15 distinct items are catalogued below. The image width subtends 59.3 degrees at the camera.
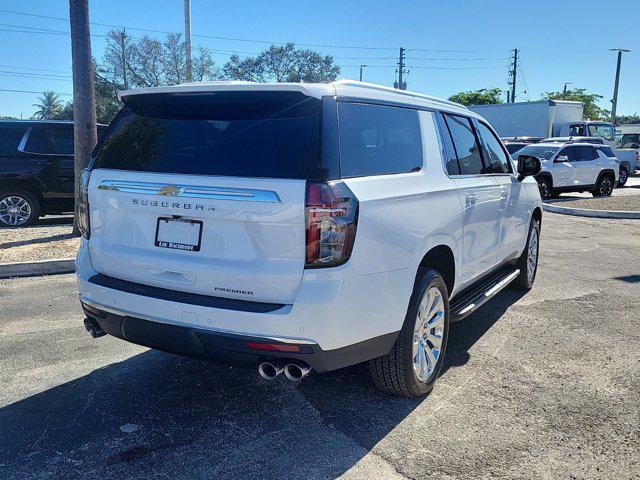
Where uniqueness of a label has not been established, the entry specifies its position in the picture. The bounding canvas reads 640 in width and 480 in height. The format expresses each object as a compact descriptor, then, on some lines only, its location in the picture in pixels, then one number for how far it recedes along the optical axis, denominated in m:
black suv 9.61
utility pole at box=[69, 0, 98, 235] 8.35
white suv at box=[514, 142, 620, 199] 17.02
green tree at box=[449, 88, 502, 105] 64.71
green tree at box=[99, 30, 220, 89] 45.22
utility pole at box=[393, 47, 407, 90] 65.69
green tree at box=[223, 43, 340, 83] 48.53
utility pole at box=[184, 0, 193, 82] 25.74
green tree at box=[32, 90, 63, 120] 71.46
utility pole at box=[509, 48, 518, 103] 71.03
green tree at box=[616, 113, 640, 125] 89.94
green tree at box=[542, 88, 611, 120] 65.12
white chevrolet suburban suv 2.79
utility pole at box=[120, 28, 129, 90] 44.70
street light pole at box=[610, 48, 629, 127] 47.09
